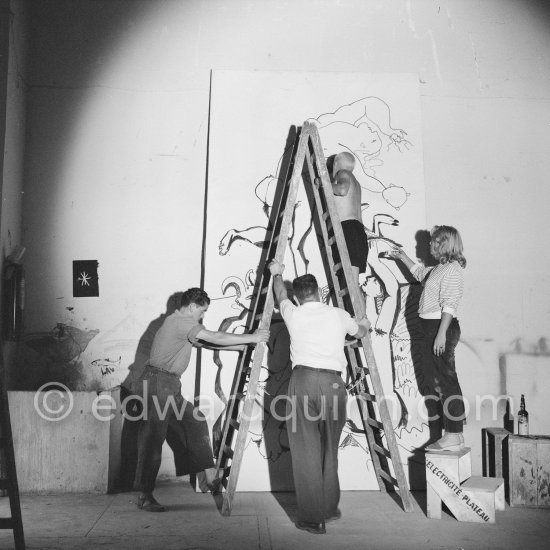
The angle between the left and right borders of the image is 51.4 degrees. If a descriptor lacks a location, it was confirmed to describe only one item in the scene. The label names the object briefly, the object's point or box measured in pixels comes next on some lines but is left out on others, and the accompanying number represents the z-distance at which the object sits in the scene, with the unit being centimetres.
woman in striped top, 411
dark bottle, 448
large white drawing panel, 458
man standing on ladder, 443
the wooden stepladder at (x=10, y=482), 276
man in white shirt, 354
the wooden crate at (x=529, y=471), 416
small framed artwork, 482
